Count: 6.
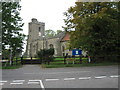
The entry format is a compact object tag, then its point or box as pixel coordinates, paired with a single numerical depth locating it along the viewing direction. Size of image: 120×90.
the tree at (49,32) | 57.82
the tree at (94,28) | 13.12
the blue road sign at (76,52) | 15.17
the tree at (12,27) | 12.54
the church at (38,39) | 38.60
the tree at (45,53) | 14.96
